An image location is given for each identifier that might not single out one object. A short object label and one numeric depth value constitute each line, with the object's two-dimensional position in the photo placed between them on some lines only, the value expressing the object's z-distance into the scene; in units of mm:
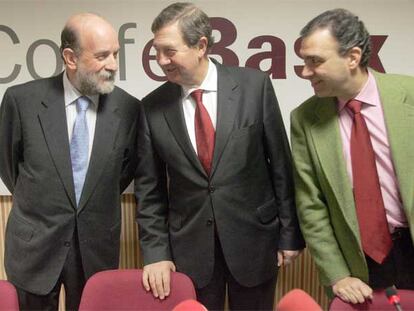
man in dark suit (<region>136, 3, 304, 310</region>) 1896
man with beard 1947
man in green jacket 1711
